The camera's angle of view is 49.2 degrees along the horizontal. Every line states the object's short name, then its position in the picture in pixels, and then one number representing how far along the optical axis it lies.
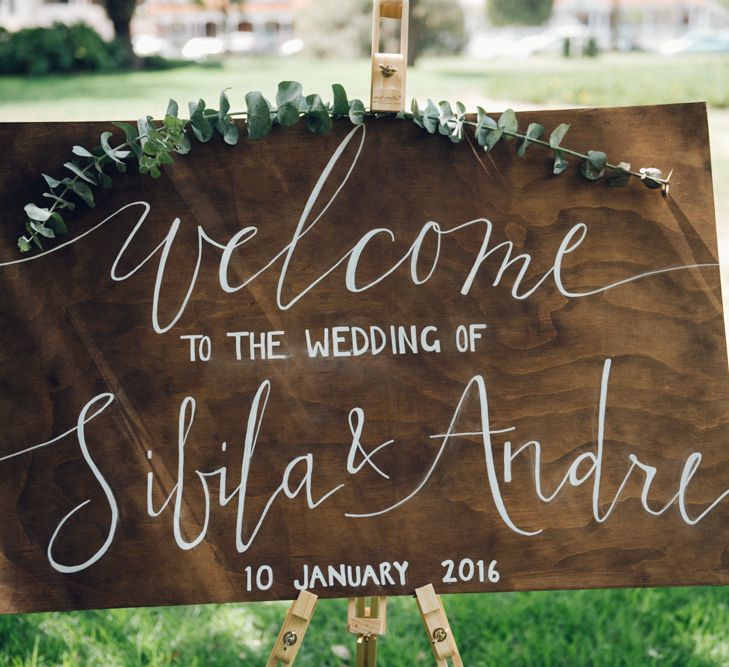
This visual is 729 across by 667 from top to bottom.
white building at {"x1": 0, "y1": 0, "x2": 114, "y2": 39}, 28.88
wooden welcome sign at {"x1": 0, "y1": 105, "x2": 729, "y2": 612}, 1.31
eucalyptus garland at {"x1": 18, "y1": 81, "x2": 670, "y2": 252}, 1.28
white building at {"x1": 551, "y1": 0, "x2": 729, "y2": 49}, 36.72
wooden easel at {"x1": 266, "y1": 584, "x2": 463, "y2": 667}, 1.31
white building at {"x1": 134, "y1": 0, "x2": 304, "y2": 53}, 36.03
